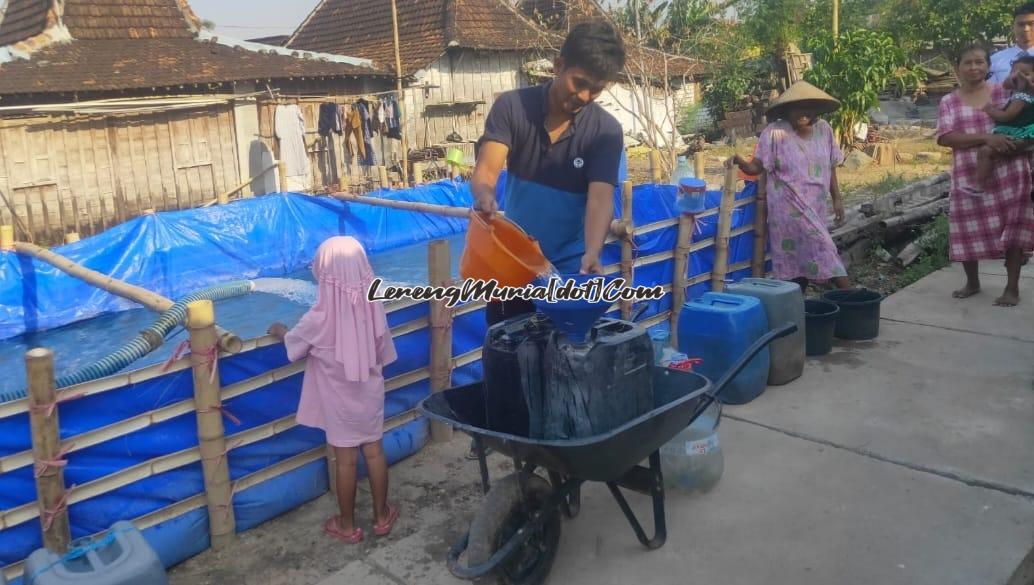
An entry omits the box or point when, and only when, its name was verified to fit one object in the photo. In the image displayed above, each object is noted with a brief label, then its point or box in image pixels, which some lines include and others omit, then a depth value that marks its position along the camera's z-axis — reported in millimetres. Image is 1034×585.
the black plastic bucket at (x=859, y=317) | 5367
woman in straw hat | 5820
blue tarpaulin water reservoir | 3156
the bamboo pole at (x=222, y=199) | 9988
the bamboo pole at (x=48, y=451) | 2865
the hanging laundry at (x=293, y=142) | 13680
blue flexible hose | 3171
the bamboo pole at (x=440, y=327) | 4176
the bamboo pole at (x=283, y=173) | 12156
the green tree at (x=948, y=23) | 22109
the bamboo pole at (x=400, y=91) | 15703
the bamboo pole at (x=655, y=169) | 7730
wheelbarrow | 2678
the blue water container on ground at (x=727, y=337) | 4488
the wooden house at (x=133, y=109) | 11578
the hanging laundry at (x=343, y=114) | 14688
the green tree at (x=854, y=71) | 14625
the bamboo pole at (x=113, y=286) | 3352
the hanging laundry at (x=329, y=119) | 14727
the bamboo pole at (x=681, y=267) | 5934
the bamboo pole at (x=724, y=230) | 6016
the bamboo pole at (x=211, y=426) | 3264
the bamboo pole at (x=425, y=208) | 5449
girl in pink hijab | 3289
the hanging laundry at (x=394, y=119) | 15227
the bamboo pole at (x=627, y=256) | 5520
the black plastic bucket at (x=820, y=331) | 5141
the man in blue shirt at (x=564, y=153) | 3117
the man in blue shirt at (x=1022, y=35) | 5988
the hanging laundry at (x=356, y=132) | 14758
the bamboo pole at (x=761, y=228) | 6414
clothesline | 13574
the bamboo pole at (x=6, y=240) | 7348
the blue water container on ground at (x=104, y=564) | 2428
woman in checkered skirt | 5688
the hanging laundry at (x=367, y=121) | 14797
